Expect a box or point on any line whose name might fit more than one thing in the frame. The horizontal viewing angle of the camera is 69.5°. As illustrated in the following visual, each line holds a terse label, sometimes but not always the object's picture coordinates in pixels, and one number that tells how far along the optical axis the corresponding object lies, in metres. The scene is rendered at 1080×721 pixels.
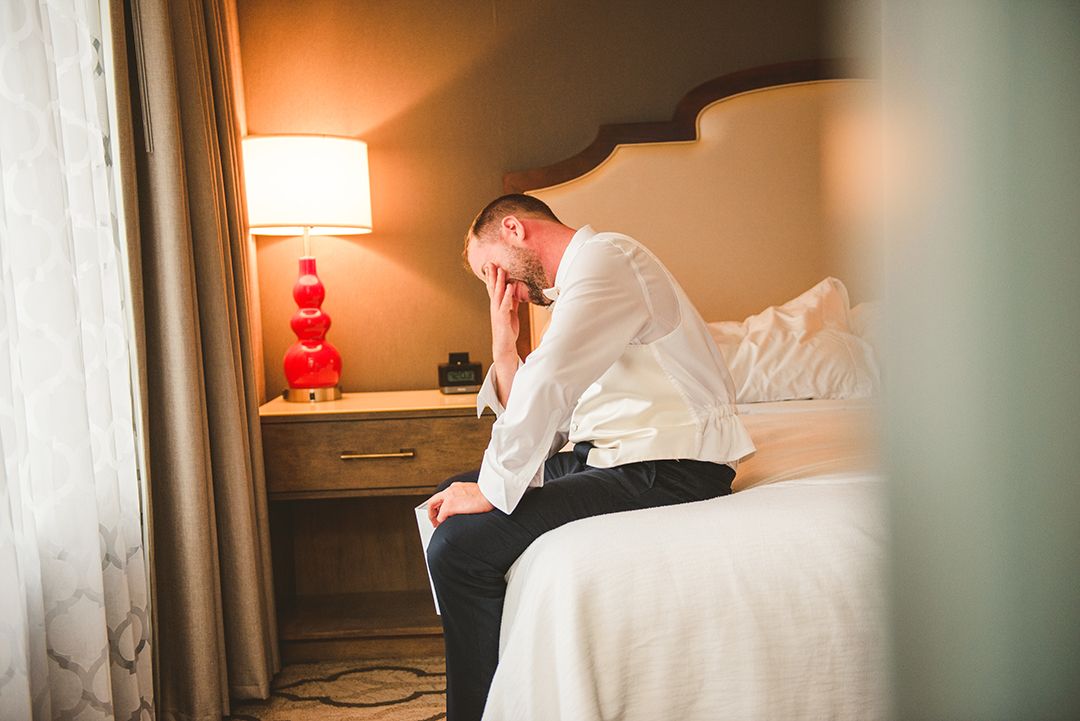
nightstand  2.30
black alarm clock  2.64
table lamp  2.43
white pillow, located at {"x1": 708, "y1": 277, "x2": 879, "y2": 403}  2.32
